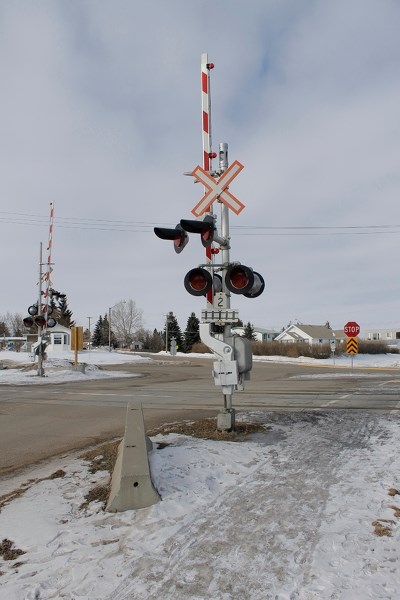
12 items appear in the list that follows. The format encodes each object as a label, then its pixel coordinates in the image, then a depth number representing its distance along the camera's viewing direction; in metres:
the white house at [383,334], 119.99
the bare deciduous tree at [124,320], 119.38
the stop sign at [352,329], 29.81
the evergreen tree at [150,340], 125.58
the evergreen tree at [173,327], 97.62
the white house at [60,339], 60.09
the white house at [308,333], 97.86
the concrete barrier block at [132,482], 4.16
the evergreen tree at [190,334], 85.38
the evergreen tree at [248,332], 83.50
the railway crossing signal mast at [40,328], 21.19
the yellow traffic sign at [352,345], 30.08
